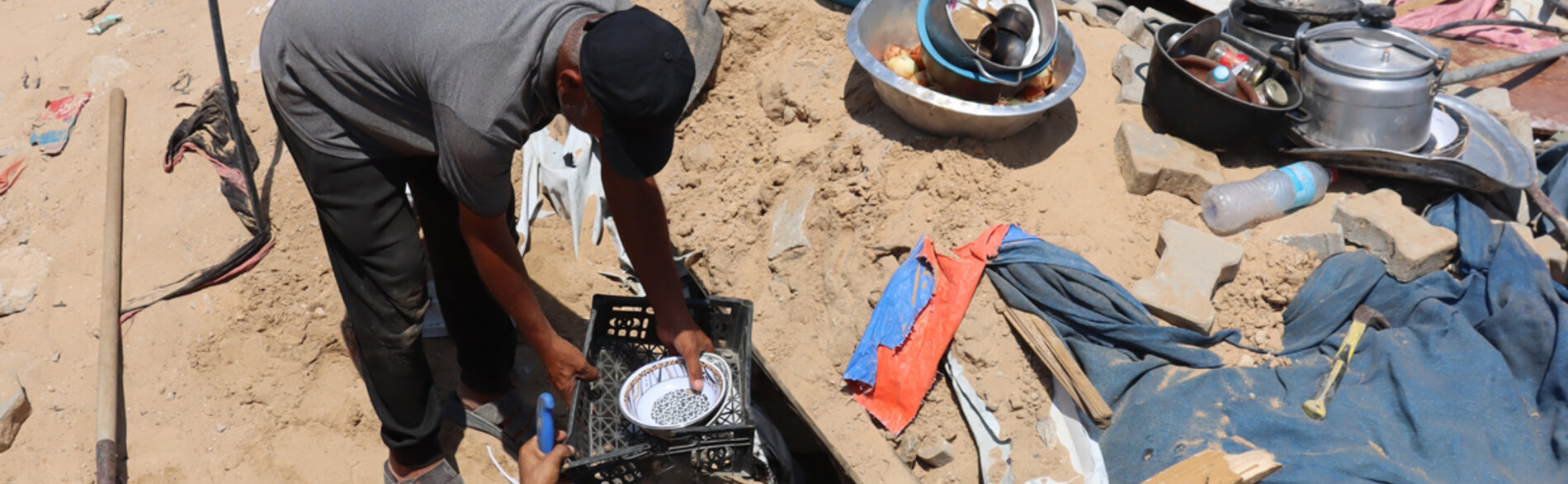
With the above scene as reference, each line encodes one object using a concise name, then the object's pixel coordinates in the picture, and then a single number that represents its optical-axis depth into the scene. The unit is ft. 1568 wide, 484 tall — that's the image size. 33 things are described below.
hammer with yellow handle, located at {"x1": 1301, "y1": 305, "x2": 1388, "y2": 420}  8.29
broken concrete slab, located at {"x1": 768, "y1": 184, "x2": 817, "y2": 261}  11.28
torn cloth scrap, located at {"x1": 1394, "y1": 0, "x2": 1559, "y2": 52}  13.85
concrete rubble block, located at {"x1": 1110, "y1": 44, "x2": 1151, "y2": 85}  12.06
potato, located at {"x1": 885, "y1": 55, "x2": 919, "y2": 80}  11.21
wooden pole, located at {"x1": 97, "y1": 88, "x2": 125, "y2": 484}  9.71
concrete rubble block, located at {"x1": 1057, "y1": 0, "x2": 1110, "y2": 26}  13.64
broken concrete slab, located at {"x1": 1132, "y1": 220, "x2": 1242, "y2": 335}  9.12
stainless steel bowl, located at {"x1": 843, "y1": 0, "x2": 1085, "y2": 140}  10.30
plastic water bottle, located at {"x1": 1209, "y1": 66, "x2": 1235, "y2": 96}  10.93
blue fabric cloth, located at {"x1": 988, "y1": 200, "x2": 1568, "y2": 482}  7.94
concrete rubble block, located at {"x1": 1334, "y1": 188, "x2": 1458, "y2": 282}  9.32
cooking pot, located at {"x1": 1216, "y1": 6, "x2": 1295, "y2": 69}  11.95
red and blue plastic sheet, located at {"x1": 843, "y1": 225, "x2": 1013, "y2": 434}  9.43
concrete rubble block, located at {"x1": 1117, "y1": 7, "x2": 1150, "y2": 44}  13.41
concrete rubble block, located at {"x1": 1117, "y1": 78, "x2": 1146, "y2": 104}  11.72
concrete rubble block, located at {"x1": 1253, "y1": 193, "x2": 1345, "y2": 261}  9.72
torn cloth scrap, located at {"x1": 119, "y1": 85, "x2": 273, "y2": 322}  11.54
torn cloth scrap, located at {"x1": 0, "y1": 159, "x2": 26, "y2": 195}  12.85
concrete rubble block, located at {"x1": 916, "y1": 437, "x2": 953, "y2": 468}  9.10
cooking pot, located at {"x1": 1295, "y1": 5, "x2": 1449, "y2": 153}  10.07
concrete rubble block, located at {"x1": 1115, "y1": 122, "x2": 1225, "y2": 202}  10.27
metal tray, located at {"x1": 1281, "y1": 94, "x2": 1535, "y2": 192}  9.89
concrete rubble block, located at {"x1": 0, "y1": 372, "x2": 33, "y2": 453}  10.11
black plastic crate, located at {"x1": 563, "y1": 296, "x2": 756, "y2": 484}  7.61
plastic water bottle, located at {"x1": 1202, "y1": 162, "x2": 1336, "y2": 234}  10.05
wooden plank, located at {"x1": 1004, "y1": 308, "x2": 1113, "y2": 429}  8.67
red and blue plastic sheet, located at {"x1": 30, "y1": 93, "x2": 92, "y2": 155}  13.35
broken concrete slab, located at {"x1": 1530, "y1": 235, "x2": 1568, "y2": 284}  9.40
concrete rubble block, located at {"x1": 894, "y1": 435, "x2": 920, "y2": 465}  9.33
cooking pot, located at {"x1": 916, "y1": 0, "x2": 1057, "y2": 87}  10.39
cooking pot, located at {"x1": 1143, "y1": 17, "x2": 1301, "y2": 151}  10.34
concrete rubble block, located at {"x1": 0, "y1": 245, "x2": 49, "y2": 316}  11.48
